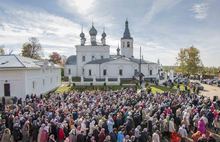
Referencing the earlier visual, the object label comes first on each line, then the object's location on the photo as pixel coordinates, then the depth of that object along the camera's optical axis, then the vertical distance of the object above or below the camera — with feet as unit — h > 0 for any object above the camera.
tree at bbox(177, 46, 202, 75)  112.80 +8.52
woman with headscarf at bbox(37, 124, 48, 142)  22.43 -8.64
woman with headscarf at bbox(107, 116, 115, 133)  24.00 -7.86
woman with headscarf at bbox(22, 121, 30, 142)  24.04 -8.75
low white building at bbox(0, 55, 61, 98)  51.63 -0.28
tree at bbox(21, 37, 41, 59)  129.17 +21.67
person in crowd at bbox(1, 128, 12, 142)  21.39 -8.28
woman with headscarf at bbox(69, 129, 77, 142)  21.67 -8.59
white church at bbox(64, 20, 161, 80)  104.23 +7.24
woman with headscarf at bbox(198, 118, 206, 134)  25.83 -8.84
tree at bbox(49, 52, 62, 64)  156.14 +17.74
